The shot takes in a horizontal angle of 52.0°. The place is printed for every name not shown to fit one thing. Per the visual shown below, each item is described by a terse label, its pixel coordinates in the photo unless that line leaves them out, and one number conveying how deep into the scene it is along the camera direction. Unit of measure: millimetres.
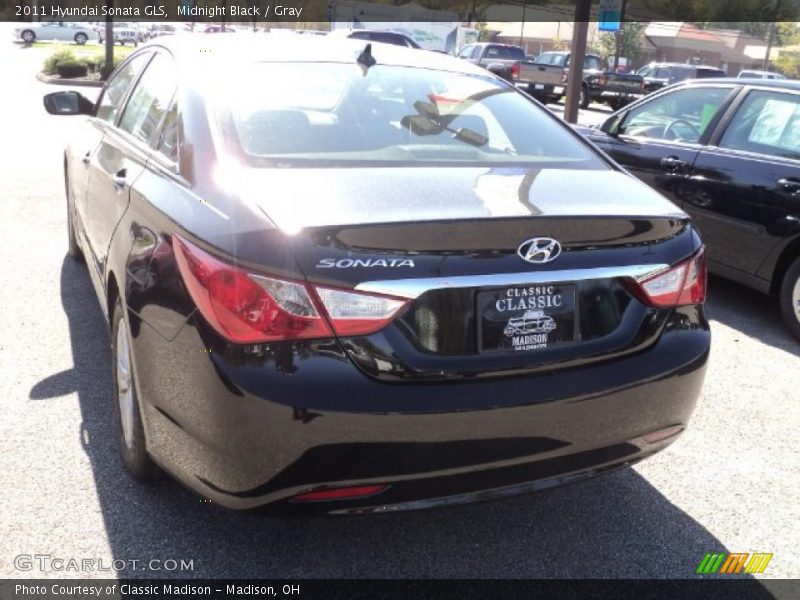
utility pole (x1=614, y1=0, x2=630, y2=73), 12984
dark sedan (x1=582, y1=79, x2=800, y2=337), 5258
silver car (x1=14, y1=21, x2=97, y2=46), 50375
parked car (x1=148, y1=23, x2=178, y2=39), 55031
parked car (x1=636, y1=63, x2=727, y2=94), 26750
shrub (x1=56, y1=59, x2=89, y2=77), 23297
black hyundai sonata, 2248
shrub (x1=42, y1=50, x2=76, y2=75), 23578
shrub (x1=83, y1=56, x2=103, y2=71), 24819
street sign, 12648
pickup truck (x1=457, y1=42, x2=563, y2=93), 25531
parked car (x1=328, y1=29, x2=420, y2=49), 23281
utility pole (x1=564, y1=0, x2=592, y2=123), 11235
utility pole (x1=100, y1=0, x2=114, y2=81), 22797
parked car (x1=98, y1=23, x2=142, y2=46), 51381
